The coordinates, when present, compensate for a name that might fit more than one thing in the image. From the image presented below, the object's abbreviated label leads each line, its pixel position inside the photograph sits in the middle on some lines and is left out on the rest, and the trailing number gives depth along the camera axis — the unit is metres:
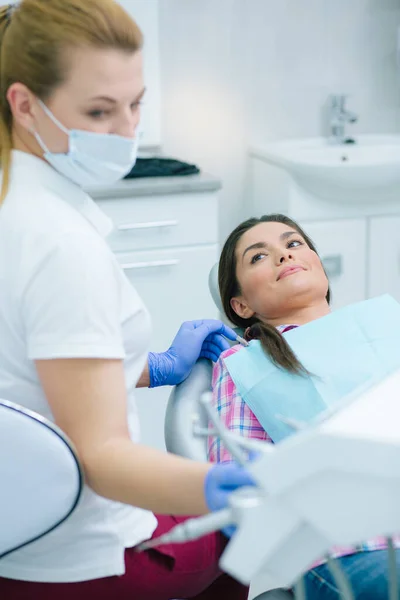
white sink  2.72
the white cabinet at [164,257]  2.60
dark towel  2.62
